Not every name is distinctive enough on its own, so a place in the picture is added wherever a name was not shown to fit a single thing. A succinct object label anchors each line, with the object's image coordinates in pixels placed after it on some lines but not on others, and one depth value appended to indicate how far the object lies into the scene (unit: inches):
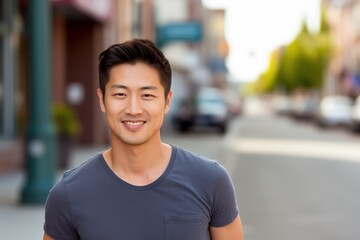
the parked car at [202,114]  1354.6
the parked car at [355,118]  1456.7
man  90.0
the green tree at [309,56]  3201.3
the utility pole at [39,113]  429.4
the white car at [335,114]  1715.1
